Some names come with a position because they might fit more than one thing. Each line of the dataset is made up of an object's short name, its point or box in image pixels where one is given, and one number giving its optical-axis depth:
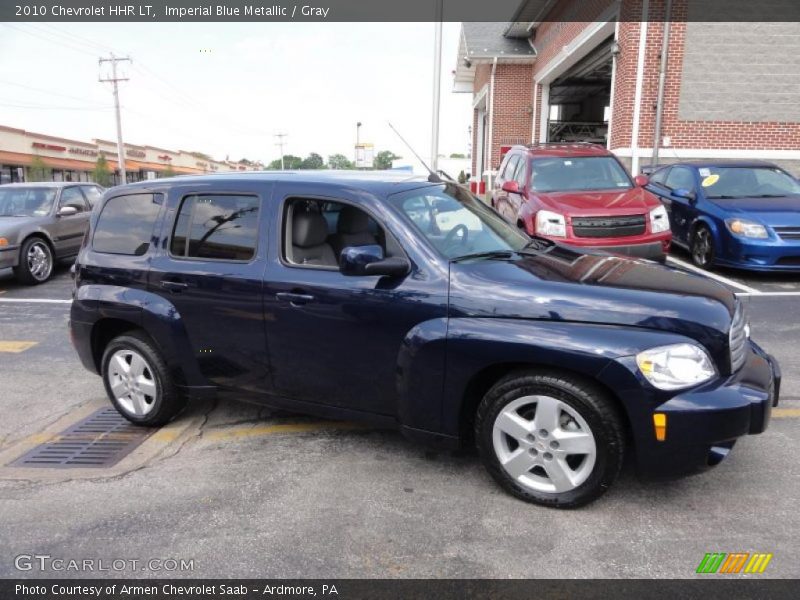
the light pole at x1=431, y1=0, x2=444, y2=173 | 16.65
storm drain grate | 3.91
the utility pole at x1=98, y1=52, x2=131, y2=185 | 47.78
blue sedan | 8.00
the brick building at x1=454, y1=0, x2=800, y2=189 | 13.19
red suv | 7.42
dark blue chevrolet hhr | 2.81
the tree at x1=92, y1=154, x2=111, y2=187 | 52.09
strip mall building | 41.09
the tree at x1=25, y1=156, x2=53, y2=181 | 43.44
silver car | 9.62
